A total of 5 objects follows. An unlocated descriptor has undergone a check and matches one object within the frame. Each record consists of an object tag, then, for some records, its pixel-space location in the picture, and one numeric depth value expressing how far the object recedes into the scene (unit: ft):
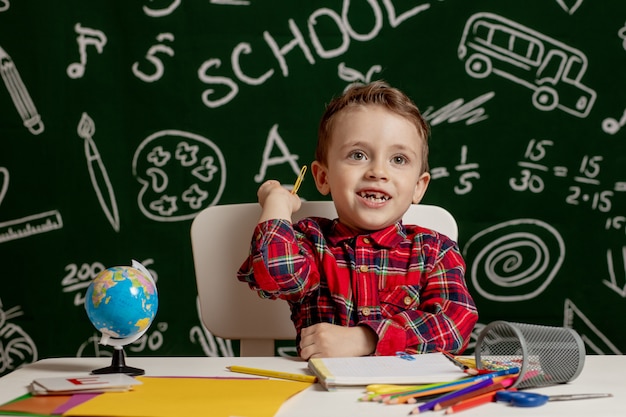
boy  4.69
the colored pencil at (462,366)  3.29
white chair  5.42
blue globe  3.52
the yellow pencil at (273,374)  3.36
